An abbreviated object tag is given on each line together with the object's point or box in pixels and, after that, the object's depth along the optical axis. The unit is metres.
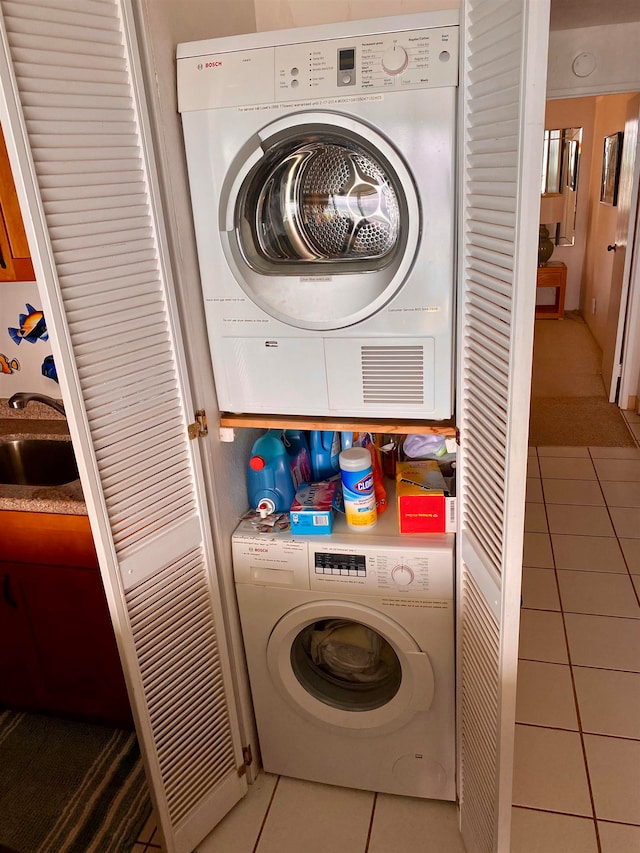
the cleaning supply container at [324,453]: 1.82
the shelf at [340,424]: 1.50
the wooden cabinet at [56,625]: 1.76
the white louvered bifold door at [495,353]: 0.99
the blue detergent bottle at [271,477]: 1.72
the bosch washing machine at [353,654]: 1.56
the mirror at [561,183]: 6.14
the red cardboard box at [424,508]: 1.53
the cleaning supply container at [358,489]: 1.58
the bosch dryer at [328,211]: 1.26
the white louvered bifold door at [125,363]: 1.13
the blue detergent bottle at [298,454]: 1.80
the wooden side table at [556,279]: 6.20
